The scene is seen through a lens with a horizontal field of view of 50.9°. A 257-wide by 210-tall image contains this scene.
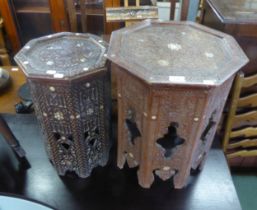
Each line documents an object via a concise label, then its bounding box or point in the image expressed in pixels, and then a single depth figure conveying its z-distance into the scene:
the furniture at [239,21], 0.85
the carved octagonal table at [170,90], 0.57
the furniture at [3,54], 1.87
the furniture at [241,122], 0.97
